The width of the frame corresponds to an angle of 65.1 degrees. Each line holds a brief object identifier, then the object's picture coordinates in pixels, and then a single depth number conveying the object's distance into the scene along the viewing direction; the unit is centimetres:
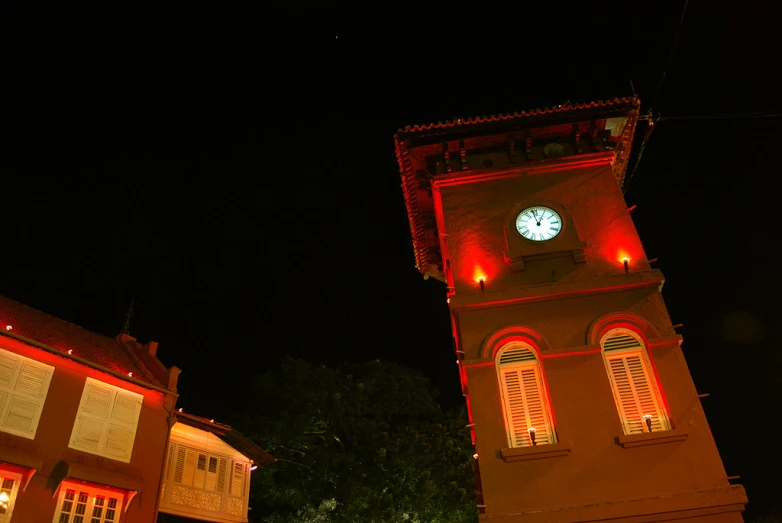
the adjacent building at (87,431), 1565
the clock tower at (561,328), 1048
